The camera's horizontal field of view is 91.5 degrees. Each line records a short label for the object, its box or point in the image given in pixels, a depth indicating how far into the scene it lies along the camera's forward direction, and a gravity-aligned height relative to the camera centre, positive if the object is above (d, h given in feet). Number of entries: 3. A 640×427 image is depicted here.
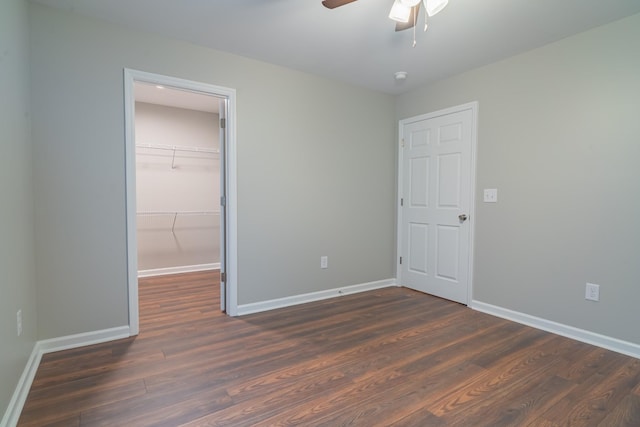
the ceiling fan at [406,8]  5.53 +3.65
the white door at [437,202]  10.36 +0.06
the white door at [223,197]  9.44 +0.12
